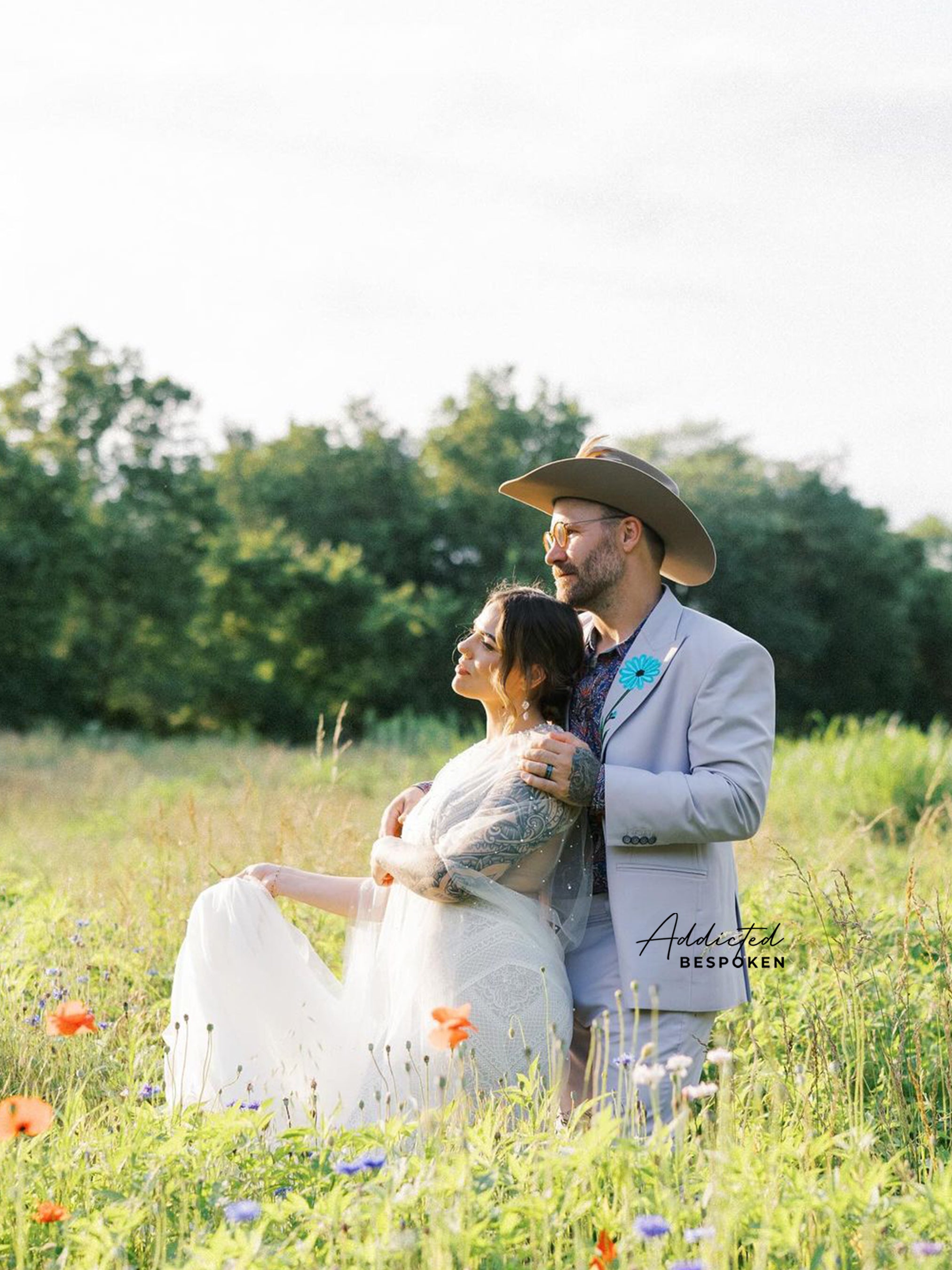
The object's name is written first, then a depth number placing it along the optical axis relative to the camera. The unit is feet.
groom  11.53
